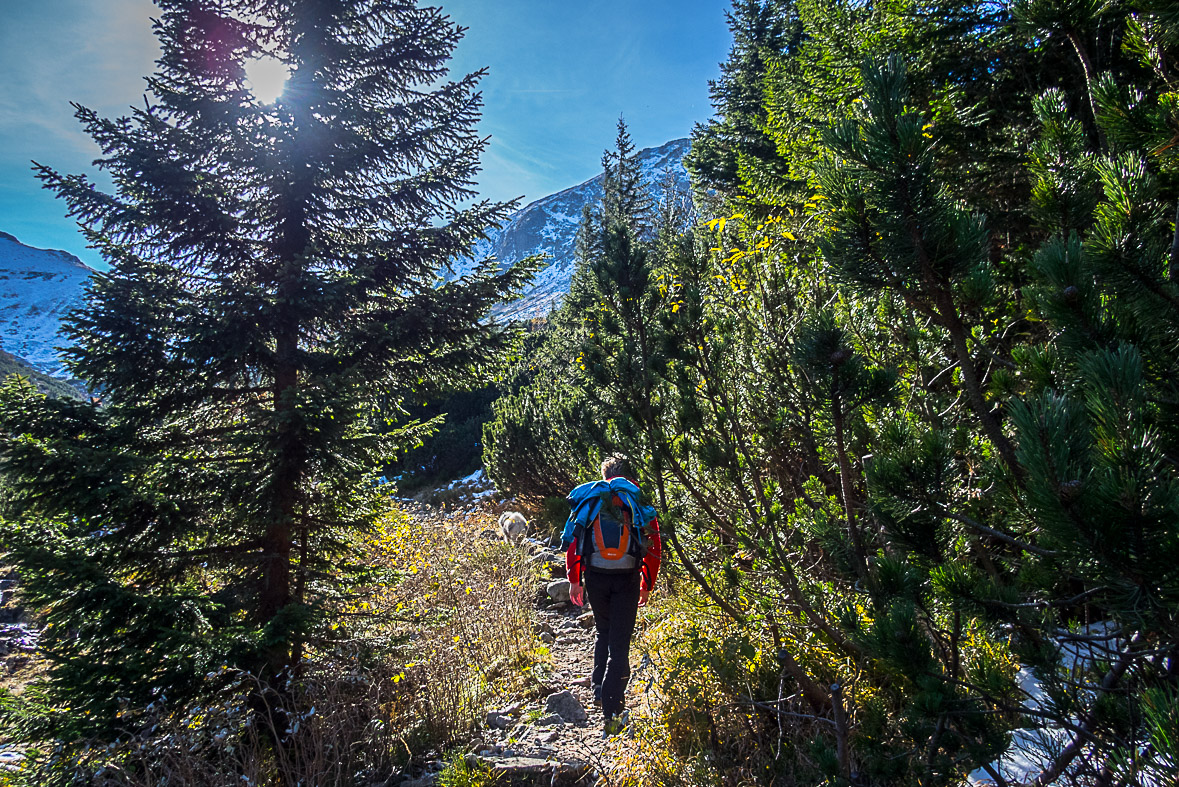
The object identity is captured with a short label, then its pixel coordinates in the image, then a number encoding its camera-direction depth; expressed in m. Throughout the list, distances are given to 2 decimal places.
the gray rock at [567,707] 3.73
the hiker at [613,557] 3.49
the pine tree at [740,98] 8.37
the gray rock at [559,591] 6.61
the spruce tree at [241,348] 3.02
